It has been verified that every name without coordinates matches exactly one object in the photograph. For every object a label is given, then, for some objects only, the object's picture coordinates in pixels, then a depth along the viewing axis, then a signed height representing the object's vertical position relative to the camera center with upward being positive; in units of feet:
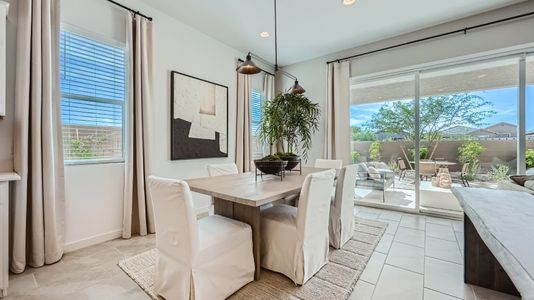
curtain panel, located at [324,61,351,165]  13.60 +2.26
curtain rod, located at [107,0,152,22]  8.50 +5.27
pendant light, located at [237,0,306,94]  7.53 +2.65
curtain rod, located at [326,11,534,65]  9.41 +5.42
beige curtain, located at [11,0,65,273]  6.39 +0.17
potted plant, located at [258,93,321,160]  10.62 +1.58
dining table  5.25 -1.04
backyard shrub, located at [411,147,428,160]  12.25 -0.14
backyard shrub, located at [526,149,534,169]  9.98 -0.34
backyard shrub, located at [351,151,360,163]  14.17 -0.39
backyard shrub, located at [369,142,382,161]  13.53 -0.08
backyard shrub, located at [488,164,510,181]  10.56 -1.03
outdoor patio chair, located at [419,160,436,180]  12.21 -1.02
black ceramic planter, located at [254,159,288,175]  7.38 -0.54
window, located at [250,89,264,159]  15.19 +2.19
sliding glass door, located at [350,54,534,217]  10.39 +0.98
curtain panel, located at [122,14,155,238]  8.75 +0.46
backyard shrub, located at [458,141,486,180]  11.15 -0.25
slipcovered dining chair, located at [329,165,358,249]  7.92 -2.05
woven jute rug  5.52 -3.43
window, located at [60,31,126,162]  7.73 +1.82
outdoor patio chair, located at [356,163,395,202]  13.50 -1.79
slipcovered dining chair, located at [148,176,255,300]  4.68 -2.25
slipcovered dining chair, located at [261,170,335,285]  5.73 -2.25
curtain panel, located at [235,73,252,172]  13.70 +1.34
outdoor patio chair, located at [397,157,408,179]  12.86 -0.97
